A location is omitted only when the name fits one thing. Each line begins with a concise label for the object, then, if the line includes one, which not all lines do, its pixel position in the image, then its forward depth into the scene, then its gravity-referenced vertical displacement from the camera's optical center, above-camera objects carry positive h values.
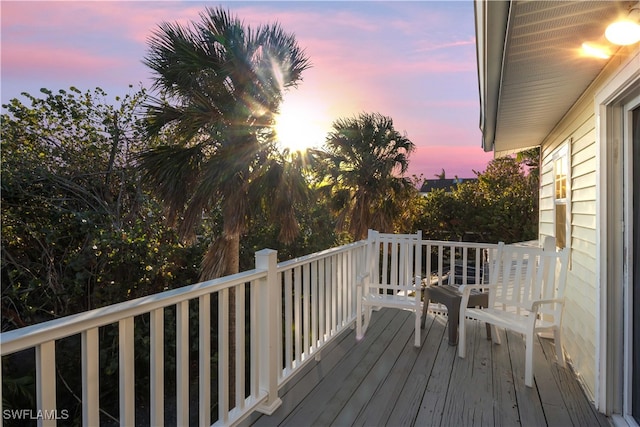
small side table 3.41 -0.91
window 3.47 +0.14
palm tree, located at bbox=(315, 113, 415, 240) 7.80 +0.76
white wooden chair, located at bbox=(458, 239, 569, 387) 2.74 -0.76
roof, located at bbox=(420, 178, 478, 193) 30.76 +2.19
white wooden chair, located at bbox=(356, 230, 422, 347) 3.61 -0.73
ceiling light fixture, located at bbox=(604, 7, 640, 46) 1.64 +0.82
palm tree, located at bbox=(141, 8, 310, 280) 4.75 +1.13
